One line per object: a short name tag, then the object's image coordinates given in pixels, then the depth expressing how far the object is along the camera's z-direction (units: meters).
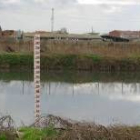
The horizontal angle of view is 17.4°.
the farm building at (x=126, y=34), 55.94
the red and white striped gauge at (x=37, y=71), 7.95
